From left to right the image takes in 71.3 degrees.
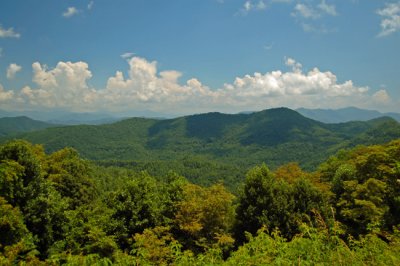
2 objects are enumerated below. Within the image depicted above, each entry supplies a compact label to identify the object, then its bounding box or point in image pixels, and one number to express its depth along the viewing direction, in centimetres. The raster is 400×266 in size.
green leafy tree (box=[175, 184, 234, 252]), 2072
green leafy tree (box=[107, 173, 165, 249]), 2019
